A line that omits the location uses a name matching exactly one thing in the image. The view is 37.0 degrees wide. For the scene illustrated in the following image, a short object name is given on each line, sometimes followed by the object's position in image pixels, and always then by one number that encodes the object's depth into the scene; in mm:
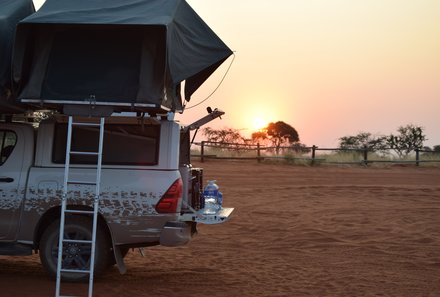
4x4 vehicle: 8266
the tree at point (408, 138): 47656
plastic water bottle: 9844
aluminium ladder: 7473
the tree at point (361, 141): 50344
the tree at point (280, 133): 58438
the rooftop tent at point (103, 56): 7891
